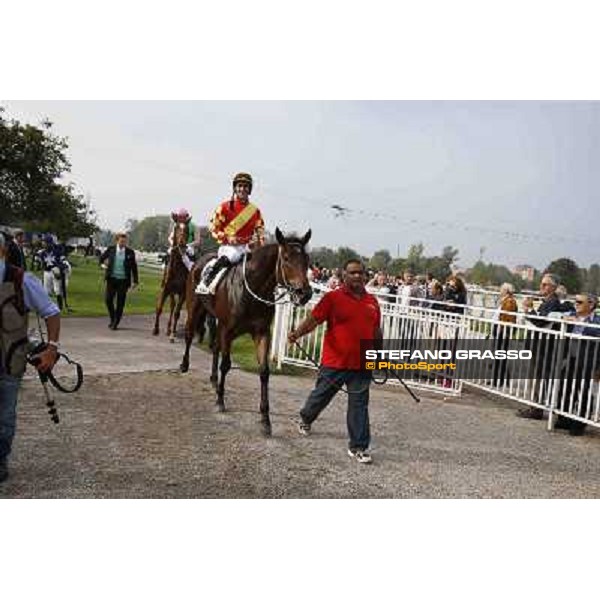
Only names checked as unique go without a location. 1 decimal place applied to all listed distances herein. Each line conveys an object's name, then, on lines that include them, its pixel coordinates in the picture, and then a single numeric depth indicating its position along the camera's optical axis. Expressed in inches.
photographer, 156.8
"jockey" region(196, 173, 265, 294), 233.9
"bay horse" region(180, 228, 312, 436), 209.2
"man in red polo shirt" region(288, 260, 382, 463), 198.4
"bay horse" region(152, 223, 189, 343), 348.2
